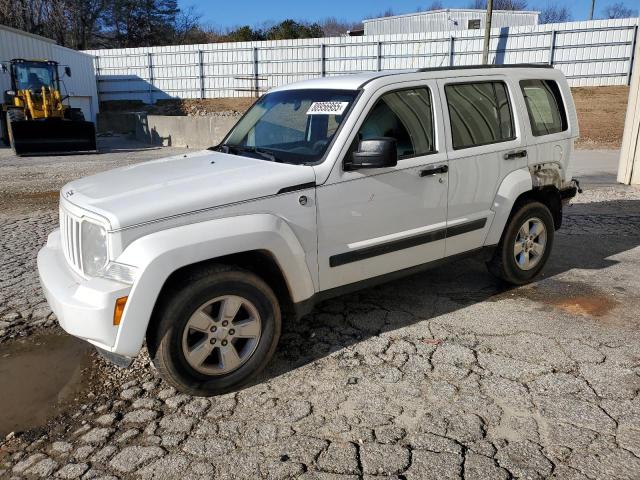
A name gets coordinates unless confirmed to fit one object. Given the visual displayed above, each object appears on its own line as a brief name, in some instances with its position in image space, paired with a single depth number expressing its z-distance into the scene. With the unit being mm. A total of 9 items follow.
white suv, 3115
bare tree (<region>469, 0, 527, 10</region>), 65206
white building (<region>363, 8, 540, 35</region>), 39906
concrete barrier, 19281
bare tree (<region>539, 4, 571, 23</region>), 65750
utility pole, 23234
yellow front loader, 17141
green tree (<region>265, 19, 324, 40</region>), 41406
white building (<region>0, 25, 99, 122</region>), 23578
